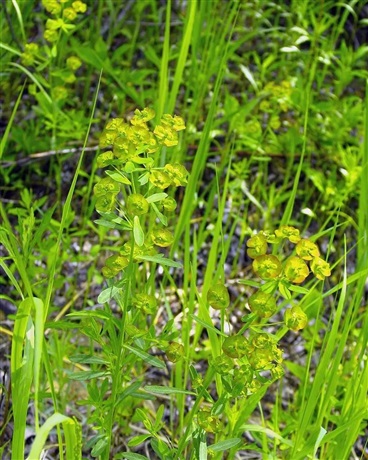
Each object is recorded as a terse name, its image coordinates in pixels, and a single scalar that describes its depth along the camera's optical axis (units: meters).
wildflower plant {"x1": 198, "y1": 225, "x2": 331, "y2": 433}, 0.99
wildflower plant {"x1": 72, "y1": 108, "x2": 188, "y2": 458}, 1.01
